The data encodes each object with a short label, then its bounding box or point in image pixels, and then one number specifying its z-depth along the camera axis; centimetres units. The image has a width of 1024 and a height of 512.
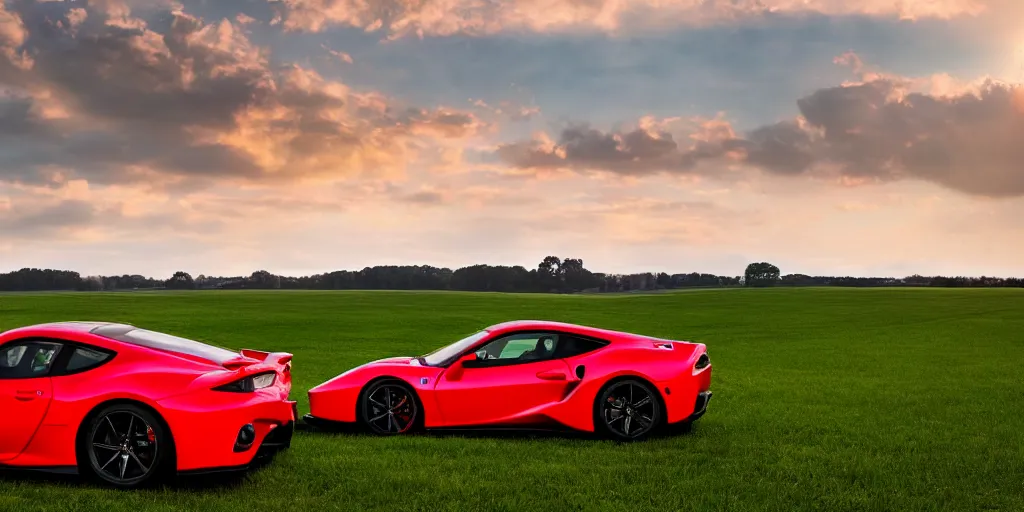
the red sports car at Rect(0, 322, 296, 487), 771
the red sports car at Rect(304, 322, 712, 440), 1060
